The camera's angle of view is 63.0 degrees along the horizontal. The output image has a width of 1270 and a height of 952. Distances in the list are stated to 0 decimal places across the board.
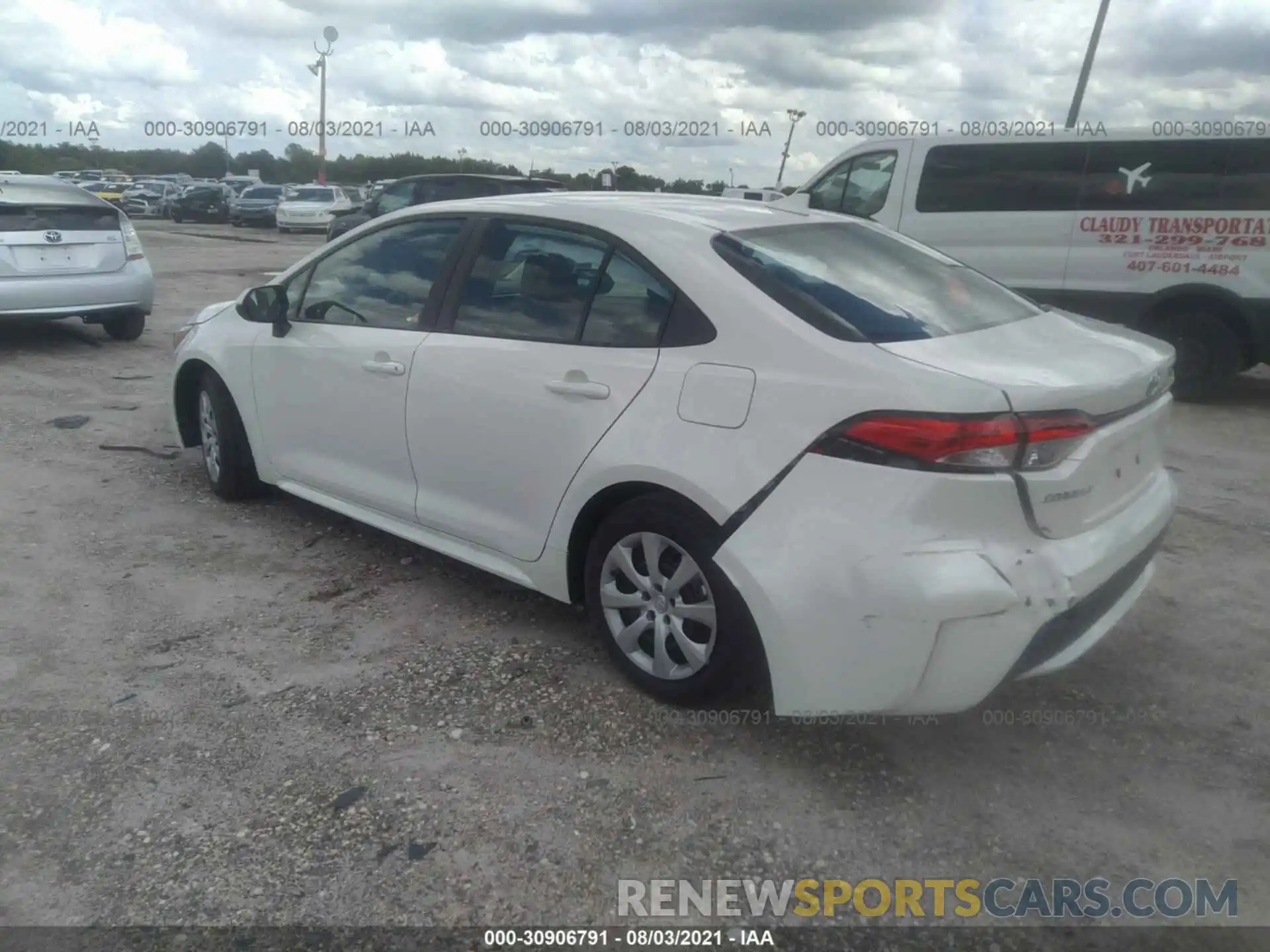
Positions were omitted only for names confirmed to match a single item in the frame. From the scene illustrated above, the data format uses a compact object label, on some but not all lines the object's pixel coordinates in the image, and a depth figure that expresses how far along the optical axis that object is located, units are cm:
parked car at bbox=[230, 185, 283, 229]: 3081
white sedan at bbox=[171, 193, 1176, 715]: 260
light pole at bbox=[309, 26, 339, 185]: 3841
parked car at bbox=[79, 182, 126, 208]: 3556
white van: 785
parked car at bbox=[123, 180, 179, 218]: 3678
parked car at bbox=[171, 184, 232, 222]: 3328
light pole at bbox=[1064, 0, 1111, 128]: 1459
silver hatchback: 819
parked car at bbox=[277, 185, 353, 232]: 2834
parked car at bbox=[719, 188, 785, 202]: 1770
